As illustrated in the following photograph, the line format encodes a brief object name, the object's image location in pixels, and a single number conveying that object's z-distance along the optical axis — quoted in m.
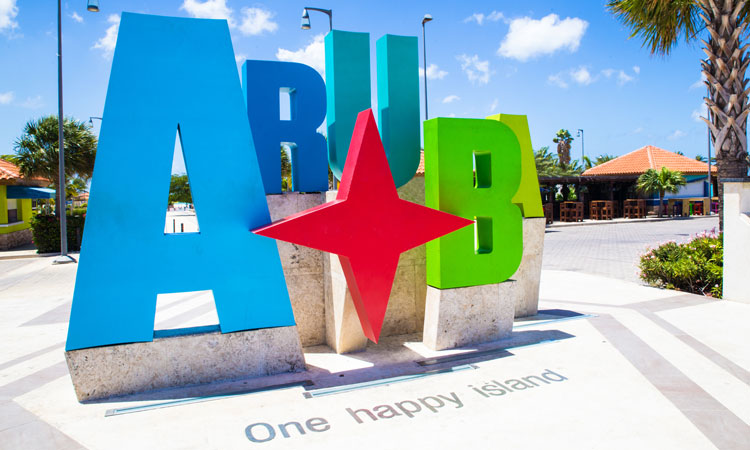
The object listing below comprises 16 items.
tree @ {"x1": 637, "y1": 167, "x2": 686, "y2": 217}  37.31
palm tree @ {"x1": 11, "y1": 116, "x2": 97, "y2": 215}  25.05
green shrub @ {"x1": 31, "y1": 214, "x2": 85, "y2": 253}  22.89
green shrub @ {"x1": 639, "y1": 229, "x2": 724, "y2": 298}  11.56
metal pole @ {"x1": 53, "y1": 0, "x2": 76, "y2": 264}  18.62
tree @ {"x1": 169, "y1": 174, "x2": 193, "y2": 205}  82.53
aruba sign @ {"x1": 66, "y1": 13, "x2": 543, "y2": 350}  6.21
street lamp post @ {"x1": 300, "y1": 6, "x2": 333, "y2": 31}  19.22
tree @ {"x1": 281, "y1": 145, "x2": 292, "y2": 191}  39.66
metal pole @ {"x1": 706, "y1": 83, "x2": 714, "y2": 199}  38.50
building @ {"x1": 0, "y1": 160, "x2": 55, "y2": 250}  25.91
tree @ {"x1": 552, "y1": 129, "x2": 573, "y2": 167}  67.75
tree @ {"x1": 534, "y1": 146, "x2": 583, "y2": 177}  48.74
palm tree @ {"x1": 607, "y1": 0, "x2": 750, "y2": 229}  12.39
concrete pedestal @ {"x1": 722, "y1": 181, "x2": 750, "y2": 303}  10.34
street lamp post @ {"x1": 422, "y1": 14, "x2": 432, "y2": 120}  21.97
